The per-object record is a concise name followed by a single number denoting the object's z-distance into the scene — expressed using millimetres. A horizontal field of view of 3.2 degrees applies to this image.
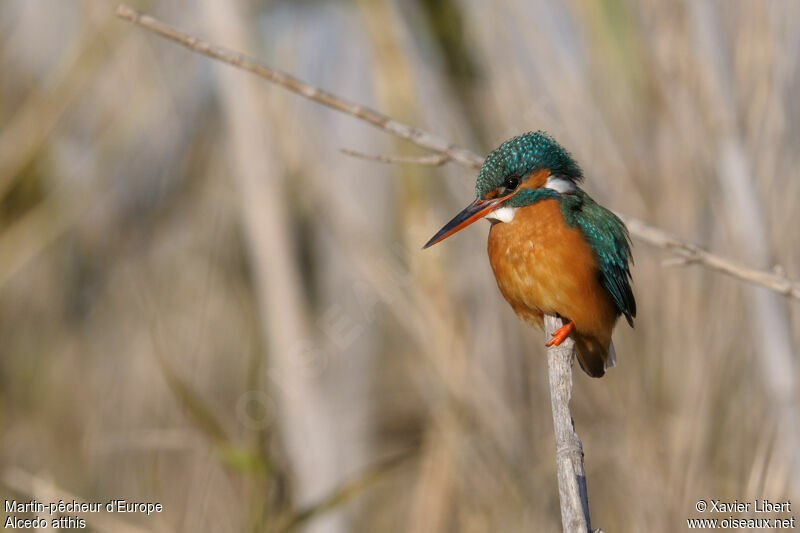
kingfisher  5798
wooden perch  5728
